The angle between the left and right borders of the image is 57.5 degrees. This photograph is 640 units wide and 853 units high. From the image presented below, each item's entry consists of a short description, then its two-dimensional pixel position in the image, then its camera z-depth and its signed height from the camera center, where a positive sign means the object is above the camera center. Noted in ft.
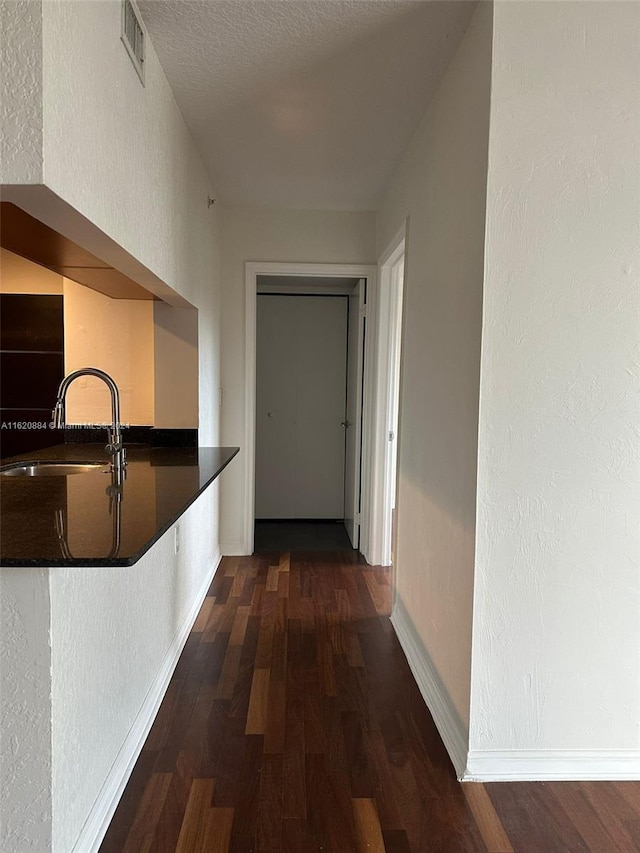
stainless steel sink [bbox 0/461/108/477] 7.45 -1.17
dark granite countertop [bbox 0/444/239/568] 3.68 -1.10
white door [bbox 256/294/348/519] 17.11 -0.67
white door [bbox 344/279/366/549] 14.02 -0.81
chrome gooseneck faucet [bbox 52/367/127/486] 6.21 -0.50
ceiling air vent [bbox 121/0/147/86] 5.71 +3.51
